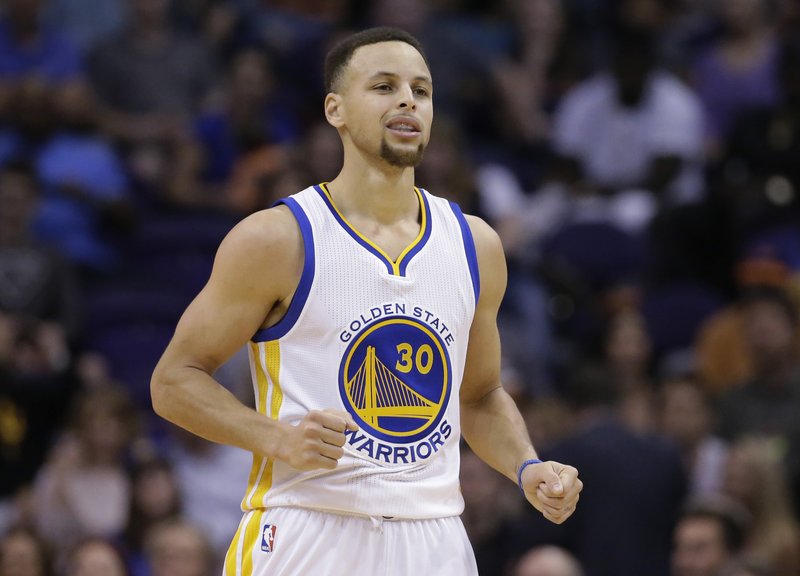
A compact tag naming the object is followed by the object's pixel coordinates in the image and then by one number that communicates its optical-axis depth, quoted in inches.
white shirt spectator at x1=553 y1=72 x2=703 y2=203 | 1012.5
